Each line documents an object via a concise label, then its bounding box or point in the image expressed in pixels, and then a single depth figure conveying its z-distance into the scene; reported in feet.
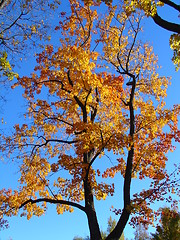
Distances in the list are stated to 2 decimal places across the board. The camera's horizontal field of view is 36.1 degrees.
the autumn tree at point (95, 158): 29.14
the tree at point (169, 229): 53.98
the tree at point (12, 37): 17.97
